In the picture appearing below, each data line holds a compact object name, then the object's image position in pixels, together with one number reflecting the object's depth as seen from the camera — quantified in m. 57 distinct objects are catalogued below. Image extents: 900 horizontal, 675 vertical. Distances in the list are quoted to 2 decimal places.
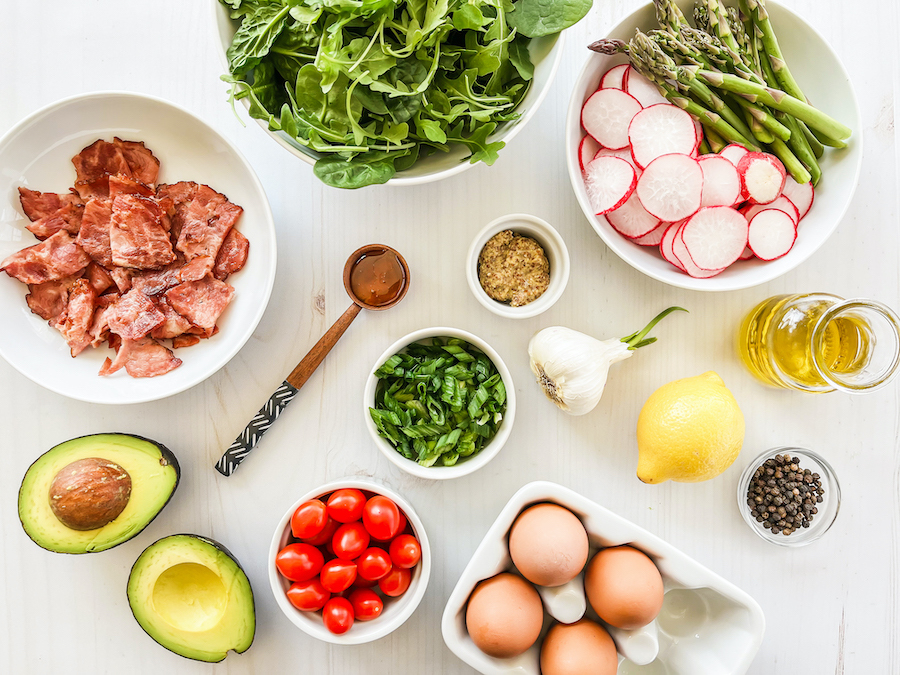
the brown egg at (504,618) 0.44
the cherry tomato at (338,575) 0.47
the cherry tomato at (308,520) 0.47
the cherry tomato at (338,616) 0.47
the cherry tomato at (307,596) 0.47
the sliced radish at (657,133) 0.46
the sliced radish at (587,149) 0.48
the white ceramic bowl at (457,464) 0.48
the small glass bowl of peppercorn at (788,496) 0.51
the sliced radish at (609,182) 0.46
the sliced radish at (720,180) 0.46
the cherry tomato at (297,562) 0.47
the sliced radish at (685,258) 0.47
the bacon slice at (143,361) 0.48
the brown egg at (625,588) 0.44
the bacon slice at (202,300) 0.48
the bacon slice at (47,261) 0.47
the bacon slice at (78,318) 0.48
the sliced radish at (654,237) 0.48
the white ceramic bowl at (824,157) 0.46
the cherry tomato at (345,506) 0.47
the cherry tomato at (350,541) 0.47
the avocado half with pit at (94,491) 0.46
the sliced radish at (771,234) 0.47
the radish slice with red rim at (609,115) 0.47
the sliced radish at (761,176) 0.46
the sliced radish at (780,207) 0.47
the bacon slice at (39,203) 0.48
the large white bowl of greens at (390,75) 0.39
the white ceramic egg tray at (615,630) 0.45
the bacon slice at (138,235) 0.47
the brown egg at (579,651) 0.44
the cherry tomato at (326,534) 0.49
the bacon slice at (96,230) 0.48
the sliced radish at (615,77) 0.47
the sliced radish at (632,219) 0.48
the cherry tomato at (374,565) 0.47
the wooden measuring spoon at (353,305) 0.50
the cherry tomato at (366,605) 0.47
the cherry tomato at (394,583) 0.48
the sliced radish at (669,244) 0.47
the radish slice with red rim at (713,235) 0.47
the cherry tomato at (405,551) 0.47
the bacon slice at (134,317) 0.47
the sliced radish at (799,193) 0.48
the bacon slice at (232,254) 0.49
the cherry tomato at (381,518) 0.47
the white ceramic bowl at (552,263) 0.49
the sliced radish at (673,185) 0.46
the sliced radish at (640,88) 0.47
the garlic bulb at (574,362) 0.48
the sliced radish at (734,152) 0.47
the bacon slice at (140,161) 0.48
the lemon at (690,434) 0.47
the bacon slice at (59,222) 0.48
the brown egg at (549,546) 0.44
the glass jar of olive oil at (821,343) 0.47
